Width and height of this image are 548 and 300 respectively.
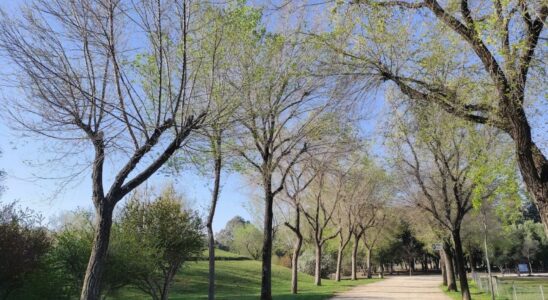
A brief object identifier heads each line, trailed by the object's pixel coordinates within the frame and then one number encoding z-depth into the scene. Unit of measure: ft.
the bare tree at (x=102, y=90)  31.91
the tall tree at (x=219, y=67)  37.22
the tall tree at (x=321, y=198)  109.25
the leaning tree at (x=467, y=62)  24.85
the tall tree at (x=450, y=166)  48.26
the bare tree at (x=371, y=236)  169.98
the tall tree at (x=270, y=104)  48.73
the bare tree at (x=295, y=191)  88.34
